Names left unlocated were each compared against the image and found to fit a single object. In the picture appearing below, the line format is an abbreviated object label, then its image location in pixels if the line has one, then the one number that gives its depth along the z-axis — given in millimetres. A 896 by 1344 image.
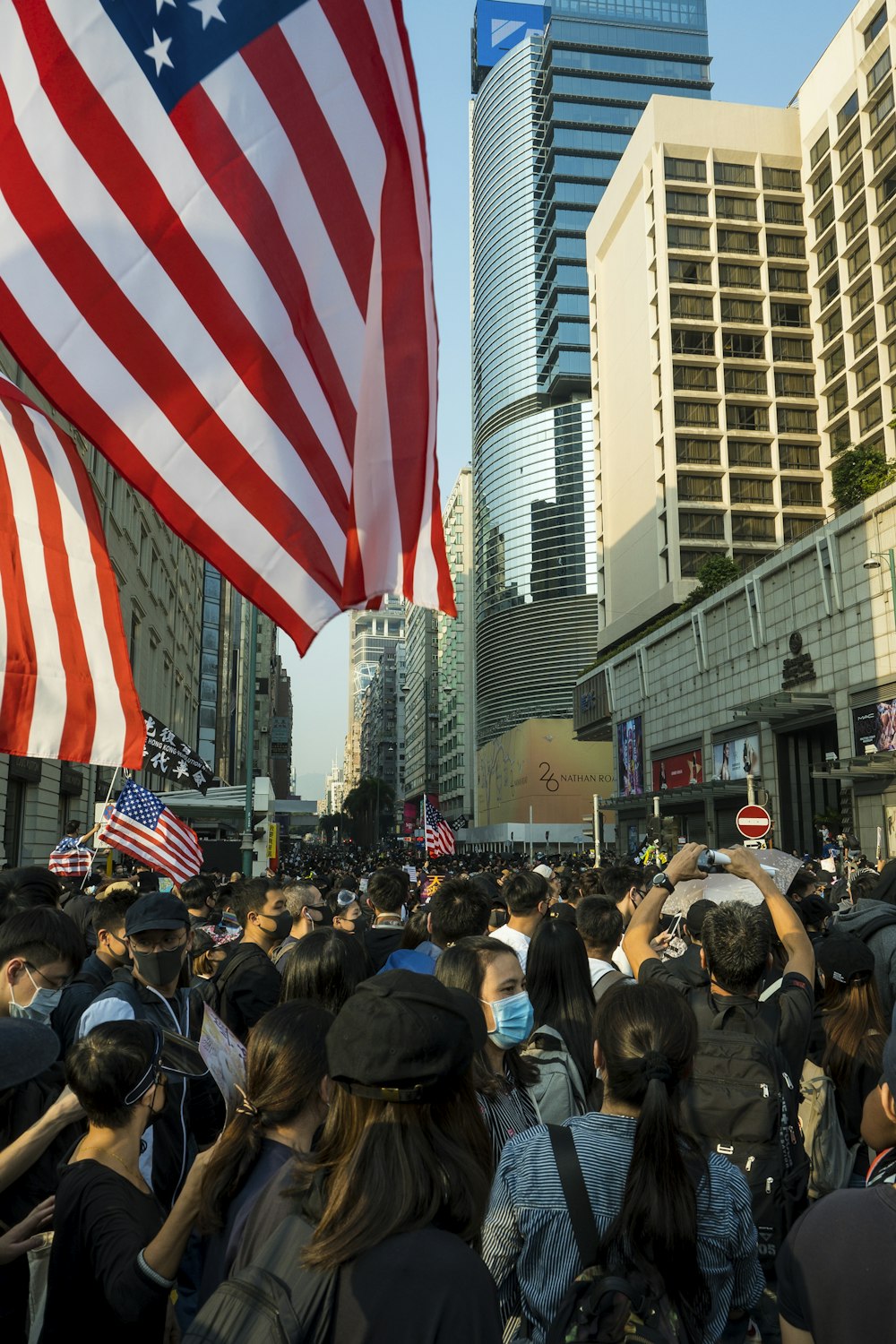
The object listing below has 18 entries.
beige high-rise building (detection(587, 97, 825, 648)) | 64250
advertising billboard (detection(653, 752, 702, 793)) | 51875
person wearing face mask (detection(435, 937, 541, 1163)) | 3320
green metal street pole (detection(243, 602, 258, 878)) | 23094
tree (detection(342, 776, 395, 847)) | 137125
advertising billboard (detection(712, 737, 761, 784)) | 45031
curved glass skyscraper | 117312
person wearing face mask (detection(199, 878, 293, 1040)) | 5598
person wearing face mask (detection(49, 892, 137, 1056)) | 4414
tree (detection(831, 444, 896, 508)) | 39656
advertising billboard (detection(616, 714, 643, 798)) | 61125
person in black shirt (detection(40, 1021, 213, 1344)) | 2430
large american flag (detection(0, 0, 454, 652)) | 3451
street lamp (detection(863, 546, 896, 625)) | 32562
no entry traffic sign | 16609
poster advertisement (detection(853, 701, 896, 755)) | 33562
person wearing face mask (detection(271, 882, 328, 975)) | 6848
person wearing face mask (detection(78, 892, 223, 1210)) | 3449
